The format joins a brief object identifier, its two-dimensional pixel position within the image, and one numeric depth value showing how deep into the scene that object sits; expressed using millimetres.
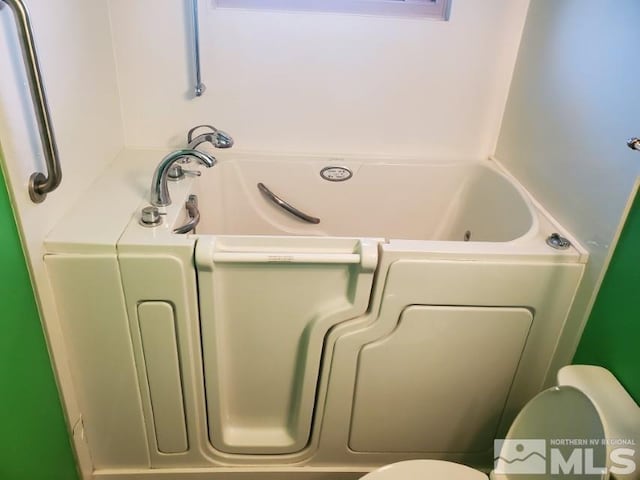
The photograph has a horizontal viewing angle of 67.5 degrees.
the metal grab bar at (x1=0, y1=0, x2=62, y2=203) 872
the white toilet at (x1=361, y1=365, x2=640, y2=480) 898
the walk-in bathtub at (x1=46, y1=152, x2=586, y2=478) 1192
